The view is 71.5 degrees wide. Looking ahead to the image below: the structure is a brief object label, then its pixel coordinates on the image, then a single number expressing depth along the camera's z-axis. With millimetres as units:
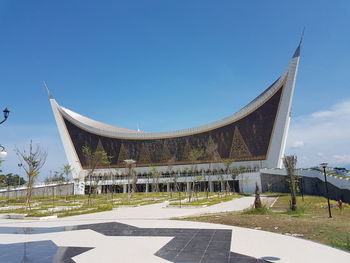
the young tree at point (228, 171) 31812
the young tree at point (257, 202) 11031
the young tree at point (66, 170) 33503
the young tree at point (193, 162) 39094
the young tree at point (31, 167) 17984
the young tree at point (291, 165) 12623
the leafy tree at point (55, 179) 38338
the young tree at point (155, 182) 37594
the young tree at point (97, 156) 22273
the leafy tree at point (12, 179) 54462
